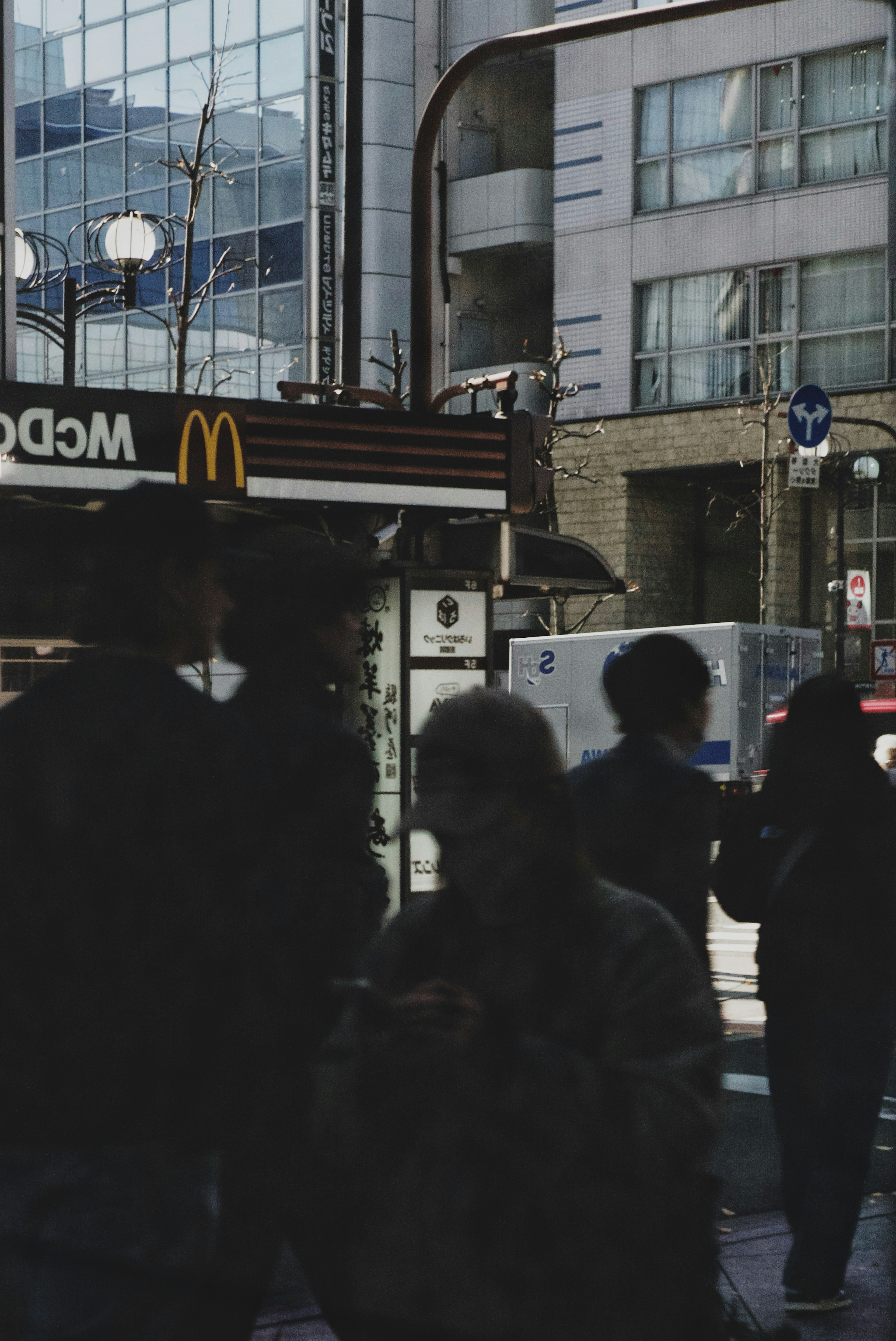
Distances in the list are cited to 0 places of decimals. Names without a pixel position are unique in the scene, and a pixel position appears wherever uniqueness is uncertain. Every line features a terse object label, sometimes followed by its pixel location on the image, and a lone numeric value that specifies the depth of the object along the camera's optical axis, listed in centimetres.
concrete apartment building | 3100
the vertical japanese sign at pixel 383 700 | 1030
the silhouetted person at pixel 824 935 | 463
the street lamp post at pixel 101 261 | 1634
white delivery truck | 2372
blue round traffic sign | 2252
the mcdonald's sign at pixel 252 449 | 917
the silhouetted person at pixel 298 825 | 248
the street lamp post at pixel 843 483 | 2677
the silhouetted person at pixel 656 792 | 400
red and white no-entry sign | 2761
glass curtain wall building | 3472
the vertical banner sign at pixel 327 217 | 2714
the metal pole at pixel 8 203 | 1100
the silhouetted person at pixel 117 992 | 232
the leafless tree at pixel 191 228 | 1952
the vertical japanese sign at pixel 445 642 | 1044
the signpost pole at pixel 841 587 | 2661
